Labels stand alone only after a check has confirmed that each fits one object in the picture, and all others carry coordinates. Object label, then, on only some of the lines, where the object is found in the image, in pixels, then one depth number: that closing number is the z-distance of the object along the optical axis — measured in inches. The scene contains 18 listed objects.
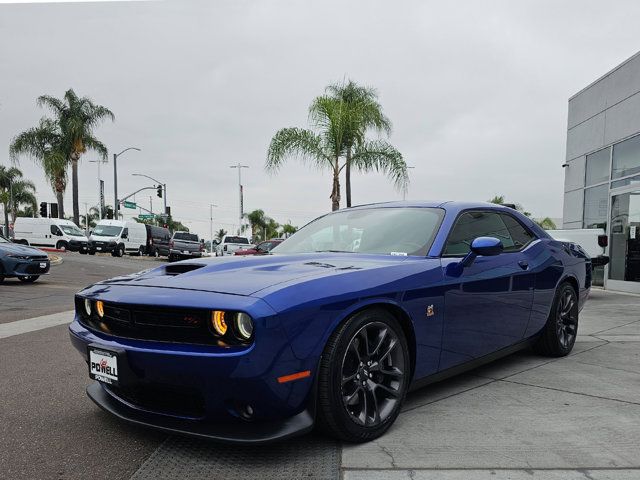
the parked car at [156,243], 1266.0
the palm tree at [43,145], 1378.0
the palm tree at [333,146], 681.0
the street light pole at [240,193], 2107.3
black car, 441.7
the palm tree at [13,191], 2178.9
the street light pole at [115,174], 1514.1
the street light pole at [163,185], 1747.8
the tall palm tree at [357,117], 687.7
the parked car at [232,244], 1101.1
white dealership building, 478.0
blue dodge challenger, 91.6
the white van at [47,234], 1188.5
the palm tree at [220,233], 4088.6
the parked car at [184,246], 1087.6
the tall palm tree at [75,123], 1375.5
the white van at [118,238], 1119.0
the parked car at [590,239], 406.9
